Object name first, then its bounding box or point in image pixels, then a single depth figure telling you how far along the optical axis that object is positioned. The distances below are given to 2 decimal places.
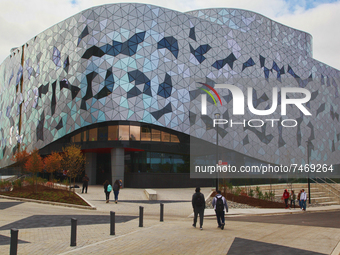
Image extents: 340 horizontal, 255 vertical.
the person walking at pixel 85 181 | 27.78
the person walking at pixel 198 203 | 12.70
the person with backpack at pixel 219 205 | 12.78
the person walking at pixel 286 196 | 25.64
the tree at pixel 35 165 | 27.12
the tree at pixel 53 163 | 34.50
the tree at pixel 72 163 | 26.14
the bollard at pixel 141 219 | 12.83
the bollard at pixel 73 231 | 9.00
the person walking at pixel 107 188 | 22.44
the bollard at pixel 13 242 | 6.85
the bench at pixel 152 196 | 26.17
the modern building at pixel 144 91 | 40.81
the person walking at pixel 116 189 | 22.45
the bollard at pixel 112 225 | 10.81
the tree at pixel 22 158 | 44.12
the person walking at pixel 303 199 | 24.41
